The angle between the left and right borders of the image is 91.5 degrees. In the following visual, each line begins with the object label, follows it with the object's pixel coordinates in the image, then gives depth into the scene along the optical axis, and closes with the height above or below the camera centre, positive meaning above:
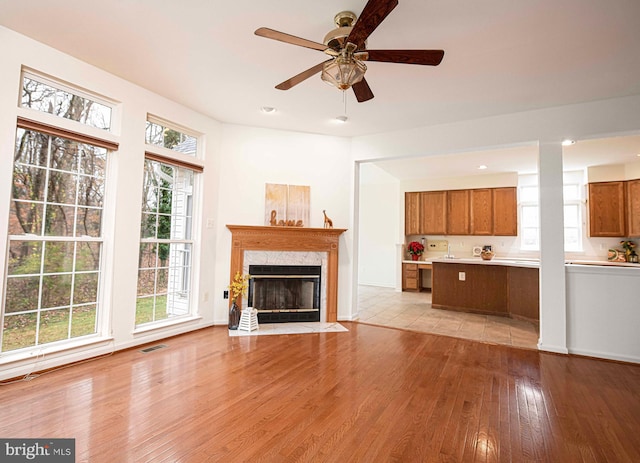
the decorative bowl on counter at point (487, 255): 5.96 -0.10
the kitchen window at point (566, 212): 6.50 +0.83
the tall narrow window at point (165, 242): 3.67 +0.00
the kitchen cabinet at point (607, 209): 5.95 +0.84
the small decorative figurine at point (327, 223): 4.69 +0.35
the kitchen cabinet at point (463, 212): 6.92 +0.88
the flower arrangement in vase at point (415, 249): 7.94 -0.03
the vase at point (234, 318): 4.18 -0.99
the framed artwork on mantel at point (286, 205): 4.62 +0.60
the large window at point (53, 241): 2.67 +0.00
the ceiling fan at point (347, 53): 2.05 +1.35
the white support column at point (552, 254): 3.61 -0.04
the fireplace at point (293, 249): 4.42 -0.06
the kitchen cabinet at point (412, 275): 7.78 -0.69
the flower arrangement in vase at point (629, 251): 5.87 +0.03
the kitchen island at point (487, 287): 5.12 -0.66
